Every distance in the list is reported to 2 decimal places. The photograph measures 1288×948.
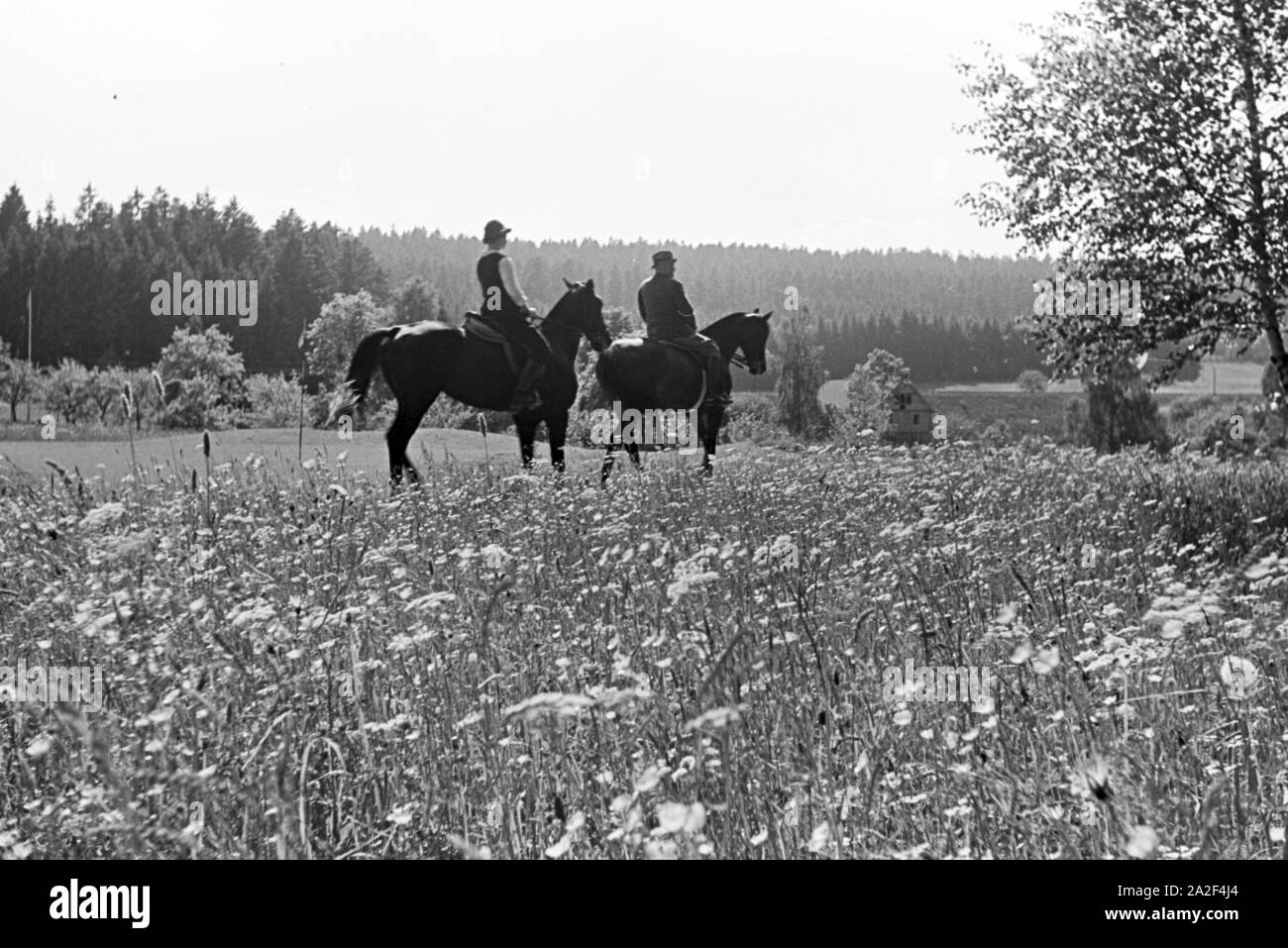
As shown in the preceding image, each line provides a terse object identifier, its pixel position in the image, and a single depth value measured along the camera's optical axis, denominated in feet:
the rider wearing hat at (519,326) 51.08
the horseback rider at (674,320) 58.85
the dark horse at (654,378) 57.67
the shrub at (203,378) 120.06
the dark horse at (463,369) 48.16
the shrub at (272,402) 114.73
